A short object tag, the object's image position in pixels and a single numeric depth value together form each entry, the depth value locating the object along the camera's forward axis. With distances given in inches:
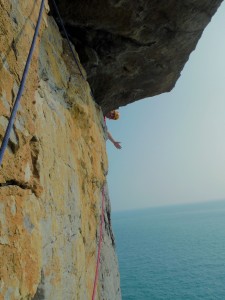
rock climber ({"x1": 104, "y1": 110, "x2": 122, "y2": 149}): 557.9
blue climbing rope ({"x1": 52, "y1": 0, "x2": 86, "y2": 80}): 310.8
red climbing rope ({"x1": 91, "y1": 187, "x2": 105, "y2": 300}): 294.9
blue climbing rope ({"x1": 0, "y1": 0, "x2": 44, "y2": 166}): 115.6
